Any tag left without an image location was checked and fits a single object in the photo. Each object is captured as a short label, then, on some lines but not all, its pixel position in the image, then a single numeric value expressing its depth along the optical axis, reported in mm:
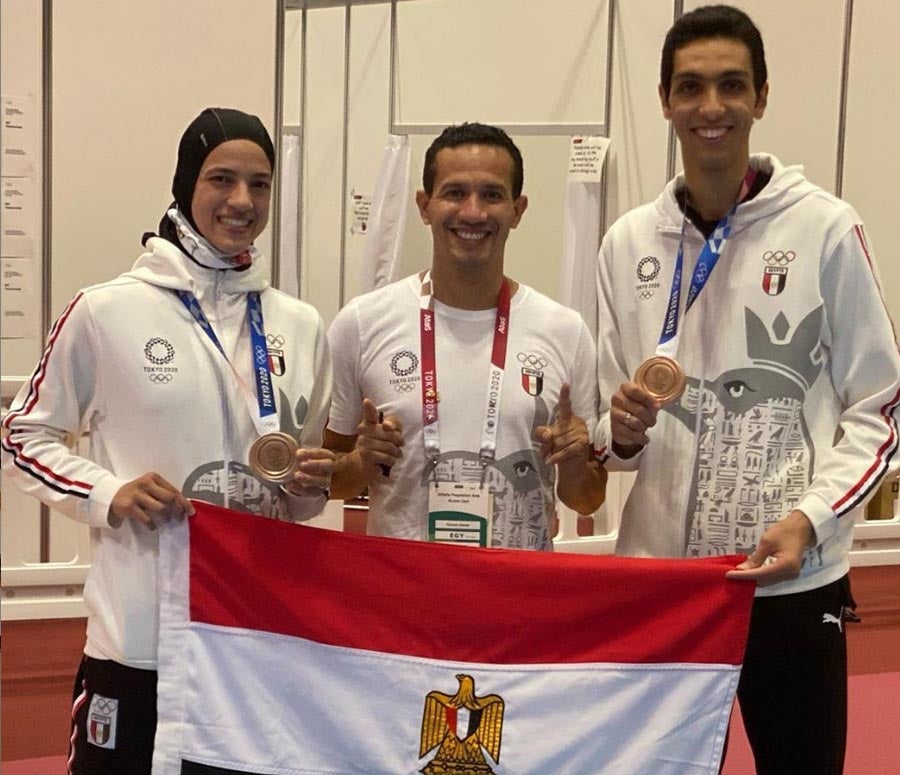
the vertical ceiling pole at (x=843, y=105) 4965
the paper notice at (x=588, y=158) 4742
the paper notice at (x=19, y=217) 3562
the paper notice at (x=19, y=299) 3592
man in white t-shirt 2301
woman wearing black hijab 2098
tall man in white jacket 2186
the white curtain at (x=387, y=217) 5293
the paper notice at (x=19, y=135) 3529
